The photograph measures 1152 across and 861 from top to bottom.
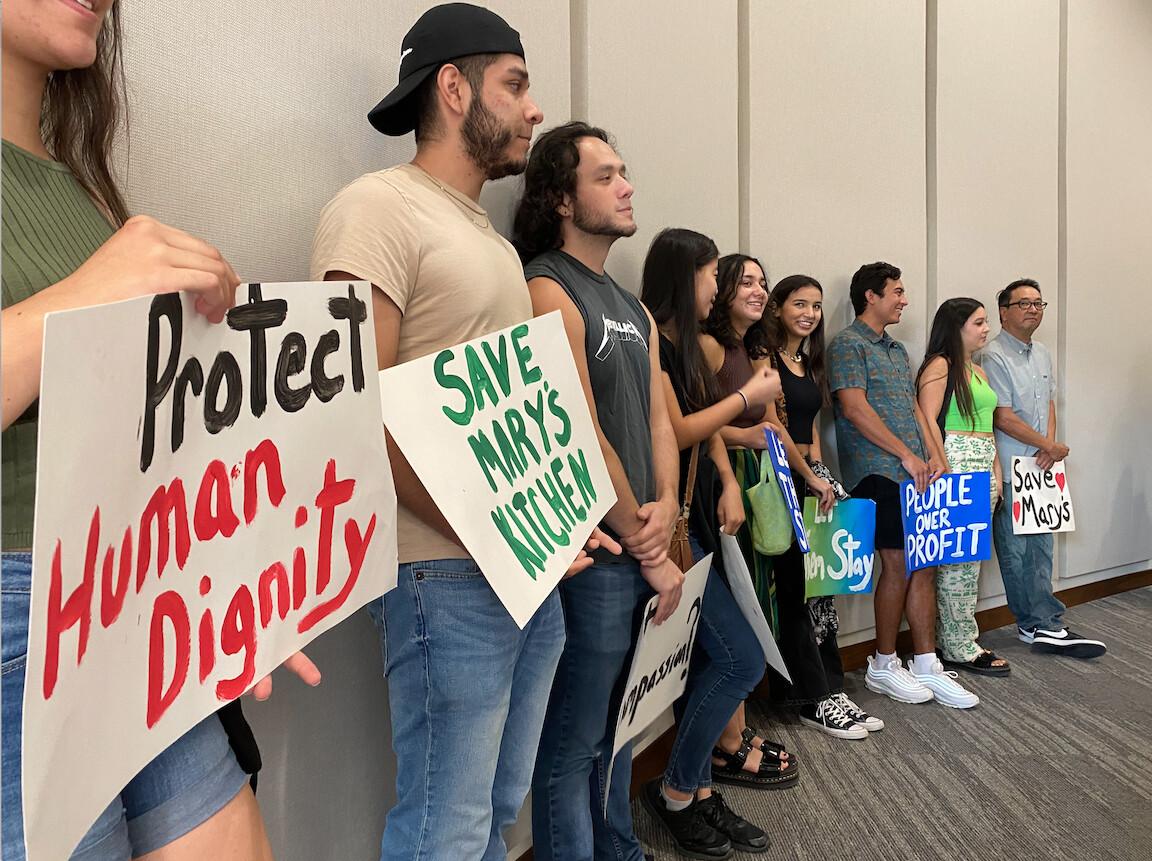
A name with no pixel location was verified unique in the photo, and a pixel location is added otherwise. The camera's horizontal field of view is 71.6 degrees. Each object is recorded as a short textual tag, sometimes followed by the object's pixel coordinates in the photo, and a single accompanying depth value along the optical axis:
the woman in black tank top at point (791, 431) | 2.27
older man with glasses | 3.42
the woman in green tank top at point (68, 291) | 0.51
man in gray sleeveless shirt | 1.40
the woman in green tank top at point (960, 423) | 3.10
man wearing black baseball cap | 1.00
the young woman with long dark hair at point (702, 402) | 1.80
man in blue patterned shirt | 2.85
